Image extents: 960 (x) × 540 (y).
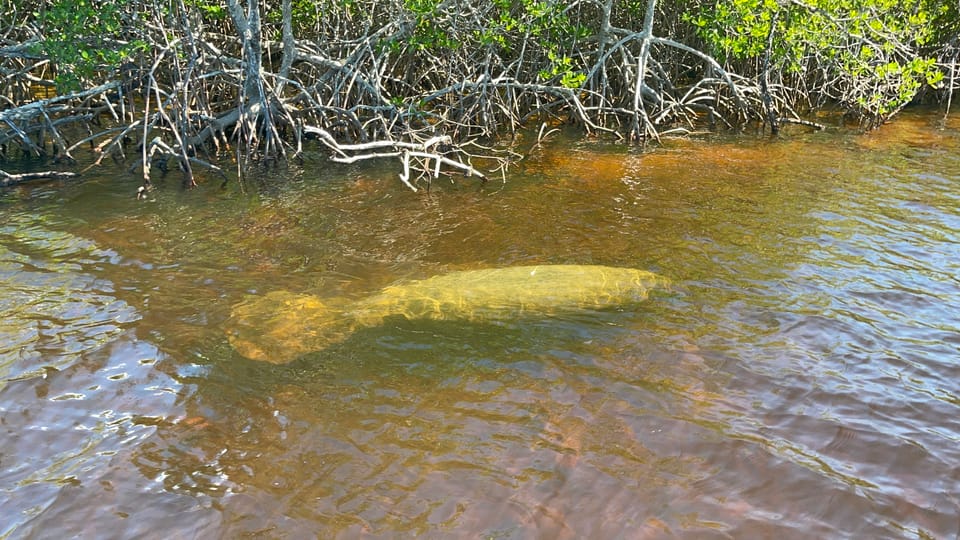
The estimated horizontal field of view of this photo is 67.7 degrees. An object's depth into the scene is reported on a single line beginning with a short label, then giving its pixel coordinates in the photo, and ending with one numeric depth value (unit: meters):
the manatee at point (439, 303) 4.00
